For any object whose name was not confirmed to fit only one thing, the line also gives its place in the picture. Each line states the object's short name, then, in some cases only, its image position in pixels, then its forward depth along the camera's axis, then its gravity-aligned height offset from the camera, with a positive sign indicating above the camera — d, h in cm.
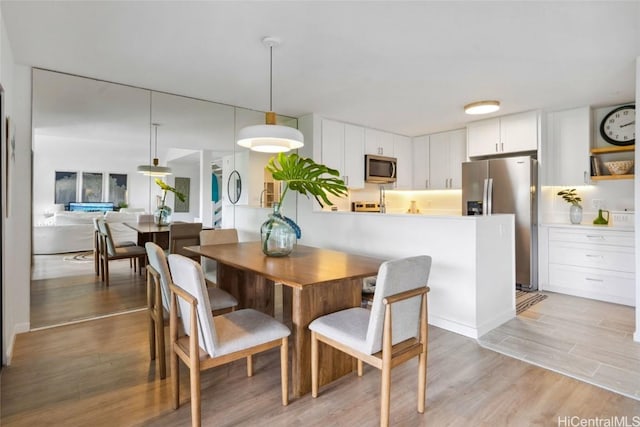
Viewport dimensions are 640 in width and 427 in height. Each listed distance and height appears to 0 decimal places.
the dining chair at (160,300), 192 -56
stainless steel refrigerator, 418 +25
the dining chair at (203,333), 156 -61
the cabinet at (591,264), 364 -53
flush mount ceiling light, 379 +131
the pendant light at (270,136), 224 +57
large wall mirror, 308 +53
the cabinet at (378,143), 524 +125
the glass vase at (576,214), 415 +6
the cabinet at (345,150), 467 +102
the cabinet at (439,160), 526 +99
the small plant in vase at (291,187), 229 +21
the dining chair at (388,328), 155 -58
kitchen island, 278 -35
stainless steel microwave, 519 +81
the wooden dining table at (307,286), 186 -43
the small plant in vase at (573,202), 416 +21
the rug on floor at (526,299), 356 -95
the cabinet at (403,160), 571 +104
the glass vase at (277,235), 236 -12
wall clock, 389 +113
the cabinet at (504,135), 426 +116
